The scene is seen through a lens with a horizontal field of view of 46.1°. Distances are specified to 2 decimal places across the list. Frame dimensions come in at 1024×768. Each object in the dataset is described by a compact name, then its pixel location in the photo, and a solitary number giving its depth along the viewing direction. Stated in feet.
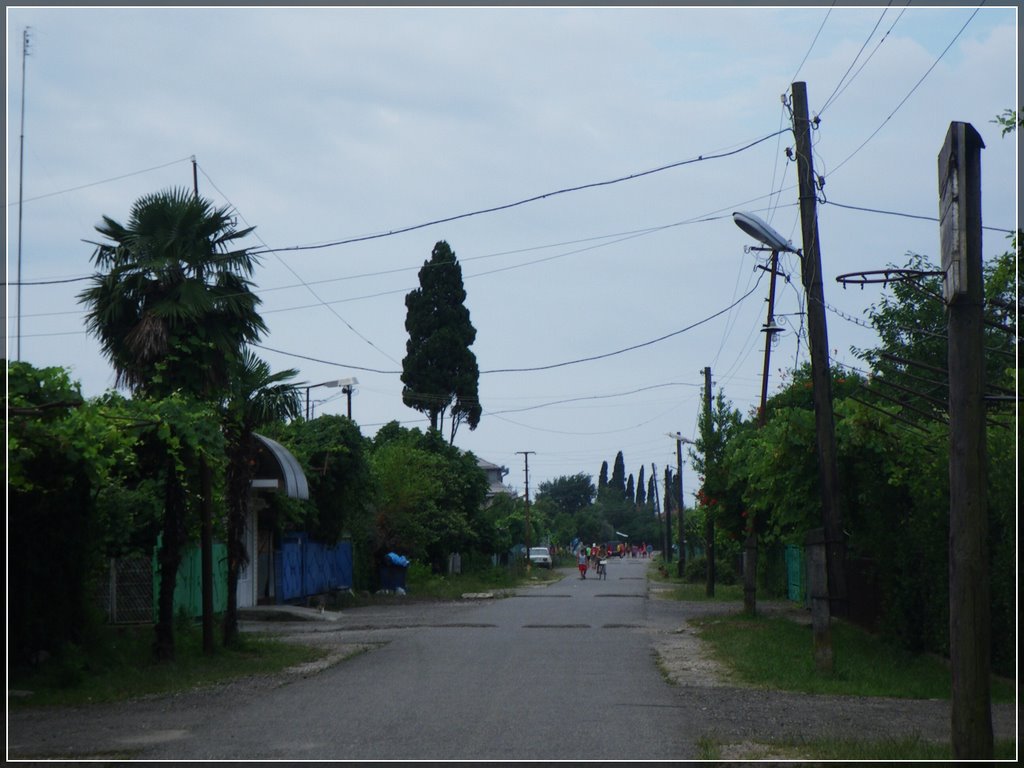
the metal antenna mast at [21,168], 43.57
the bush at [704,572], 184.14
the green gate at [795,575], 114.83
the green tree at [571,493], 559.38
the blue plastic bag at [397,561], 145.07
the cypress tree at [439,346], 190.90
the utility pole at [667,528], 253.24
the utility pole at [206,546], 62.73
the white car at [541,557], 297.41
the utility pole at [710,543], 134.72
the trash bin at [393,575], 146.41
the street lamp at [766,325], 60.80
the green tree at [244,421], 66.08
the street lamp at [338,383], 121.19
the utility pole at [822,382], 57.11
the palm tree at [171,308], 59.93
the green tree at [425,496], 149.18
